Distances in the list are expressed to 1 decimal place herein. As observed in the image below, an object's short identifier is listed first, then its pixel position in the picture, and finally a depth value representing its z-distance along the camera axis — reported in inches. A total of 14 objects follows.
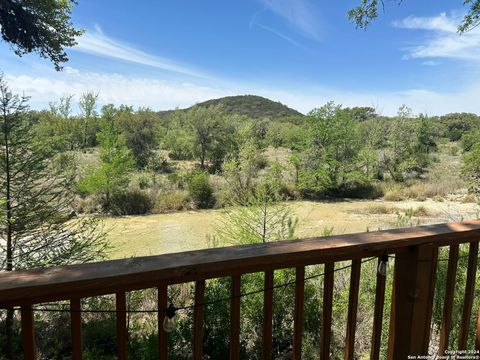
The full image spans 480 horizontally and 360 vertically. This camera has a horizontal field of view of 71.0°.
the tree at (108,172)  472.7
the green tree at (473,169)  354.0
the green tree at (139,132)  752.3
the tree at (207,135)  775.1
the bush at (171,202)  519.8
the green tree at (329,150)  652.1
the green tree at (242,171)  572.3
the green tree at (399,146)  749.3
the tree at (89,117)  879.6
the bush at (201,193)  542.9
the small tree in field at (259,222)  224.1
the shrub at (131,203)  498.9
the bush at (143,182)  572.3
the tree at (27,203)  166.2
